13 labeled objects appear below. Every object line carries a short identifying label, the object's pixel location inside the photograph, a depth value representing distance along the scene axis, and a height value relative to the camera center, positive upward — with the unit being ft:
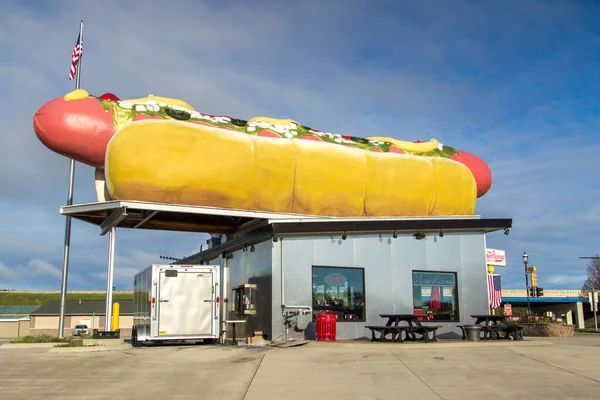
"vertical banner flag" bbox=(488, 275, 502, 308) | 132.73 +2.45
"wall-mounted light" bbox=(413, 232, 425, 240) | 65.82 +7.31
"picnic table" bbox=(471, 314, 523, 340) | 58.49 -2.68
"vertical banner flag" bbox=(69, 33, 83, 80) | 89.30 +37.57
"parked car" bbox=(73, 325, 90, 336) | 164.55 -7.02
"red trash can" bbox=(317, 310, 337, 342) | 58.29 -2.41
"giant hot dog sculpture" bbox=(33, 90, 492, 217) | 60.44 +15.65
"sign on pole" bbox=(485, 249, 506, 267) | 179.83 +13.51
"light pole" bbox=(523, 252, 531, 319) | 140.36 +9.61
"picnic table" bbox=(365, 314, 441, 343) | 55.21 -2.52
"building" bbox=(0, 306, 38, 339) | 186.39 -6.88
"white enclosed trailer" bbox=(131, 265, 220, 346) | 57.11 +0.11
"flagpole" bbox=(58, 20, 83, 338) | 79.92 +5.37
